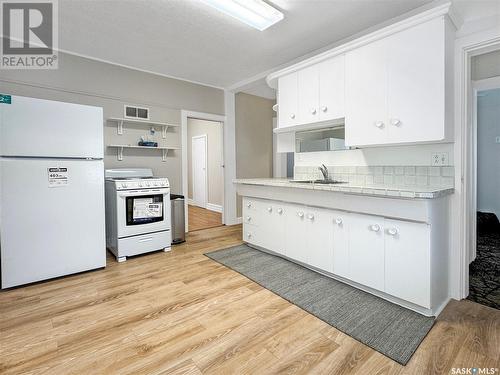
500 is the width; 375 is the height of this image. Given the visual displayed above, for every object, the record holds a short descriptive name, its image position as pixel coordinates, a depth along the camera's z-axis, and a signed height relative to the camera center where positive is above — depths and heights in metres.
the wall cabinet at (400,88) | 1.91 +0.77
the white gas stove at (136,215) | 3.04 -0.38
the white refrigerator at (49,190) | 2.27 -0.04
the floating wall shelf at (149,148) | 3.65 +0.54
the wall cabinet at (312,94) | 2.54 +0.97
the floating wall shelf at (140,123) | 3.57 +0.91
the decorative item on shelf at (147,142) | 3.77 +0.63
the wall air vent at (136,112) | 3.69 +1.05
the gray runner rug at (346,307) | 1.61 -0.96
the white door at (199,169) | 6.66 +0.40
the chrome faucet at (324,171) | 2.98 +0.14
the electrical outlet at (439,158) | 2.15 +0.20
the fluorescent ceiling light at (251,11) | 2.19 +1.55
